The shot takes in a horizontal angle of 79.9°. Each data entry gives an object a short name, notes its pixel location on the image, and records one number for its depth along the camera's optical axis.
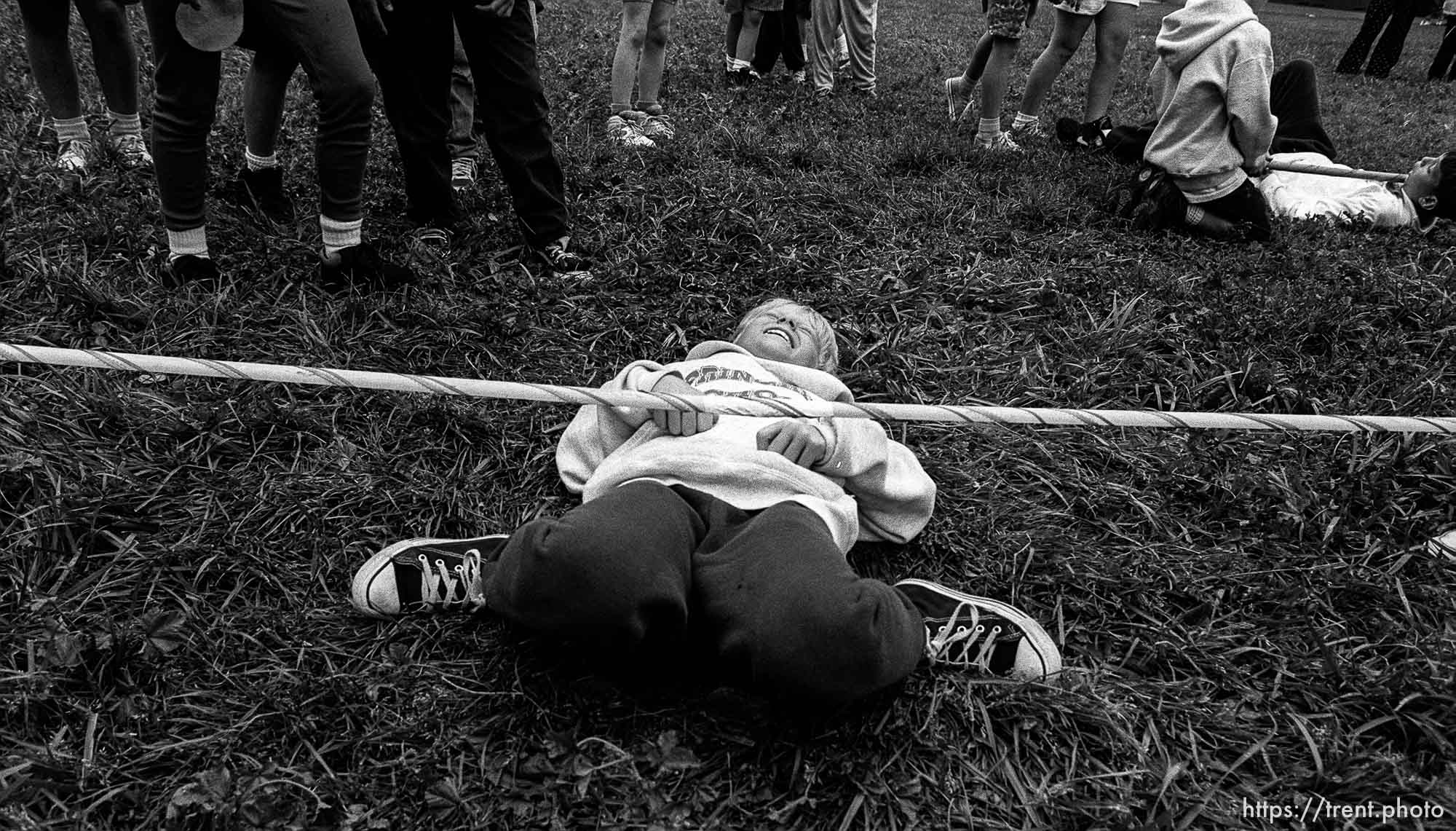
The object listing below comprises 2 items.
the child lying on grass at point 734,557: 1.71
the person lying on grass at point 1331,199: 4.56
